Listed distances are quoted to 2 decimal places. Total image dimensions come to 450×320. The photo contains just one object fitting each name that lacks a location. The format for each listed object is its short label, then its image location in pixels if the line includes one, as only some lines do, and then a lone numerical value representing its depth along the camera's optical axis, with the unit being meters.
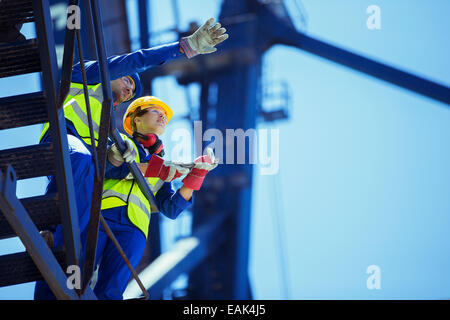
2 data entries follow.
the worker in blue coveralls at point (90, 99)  8.51
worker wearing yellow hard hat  9.01
